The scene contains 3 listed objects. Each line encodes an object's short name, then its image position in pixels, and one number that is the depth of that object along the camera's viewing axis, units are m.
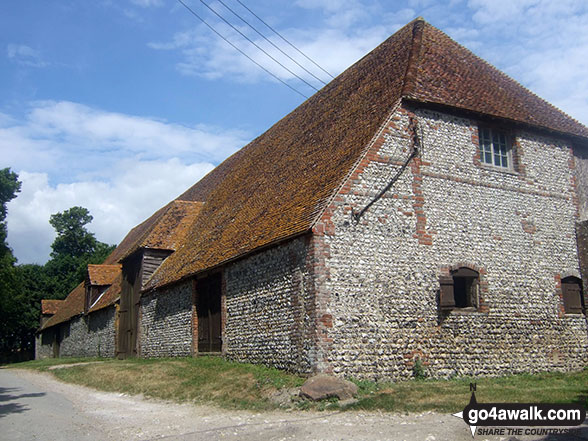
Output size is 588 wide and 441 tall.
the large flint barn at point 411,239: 12.83
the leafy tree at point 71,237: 56.38
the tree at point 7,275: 33.16
